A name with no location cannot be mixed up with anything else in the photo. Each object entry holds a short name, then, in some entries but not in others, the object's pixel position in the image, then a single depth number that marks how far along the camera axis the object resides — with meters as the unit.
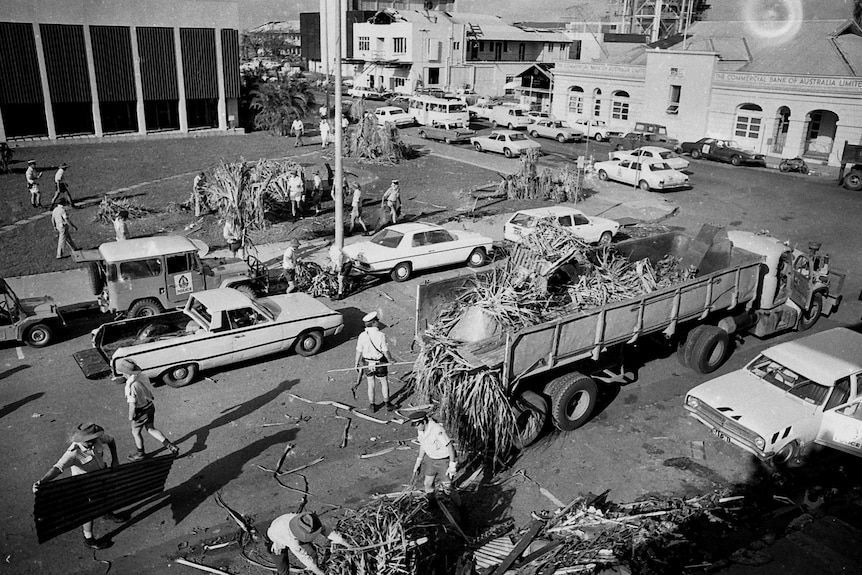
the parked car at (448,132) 41.78
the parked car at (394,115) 47.09
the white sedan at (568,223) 19.69
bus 44.91
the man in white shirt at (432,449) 8.53
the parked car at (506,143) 36.81
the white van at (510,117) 47.31
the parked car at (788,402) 10.18
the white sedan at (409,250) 17.34
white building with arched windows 37.03
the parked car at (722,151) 36.45
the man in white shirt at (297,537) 6.53
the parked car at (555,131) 43.28
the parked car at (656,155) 32.12
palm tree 44.59
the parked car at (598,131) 44.41
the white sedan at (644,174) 29.17
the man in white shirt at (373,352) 11.21
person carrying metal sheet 8.04
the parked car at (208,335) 12.06
